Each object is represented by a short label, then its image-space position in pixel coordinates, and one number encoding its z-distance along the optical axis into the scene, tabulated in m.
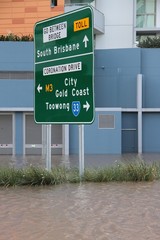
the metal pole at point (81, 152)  11.50
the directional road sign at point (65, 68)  11.08
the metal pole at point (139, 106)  29.28
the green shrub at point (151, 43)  34.31
